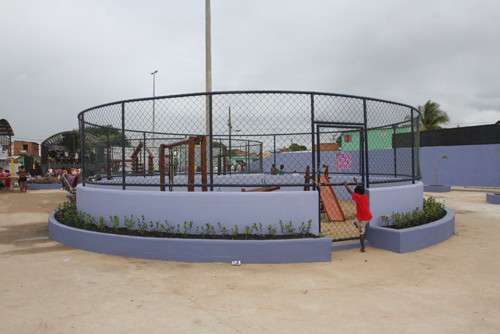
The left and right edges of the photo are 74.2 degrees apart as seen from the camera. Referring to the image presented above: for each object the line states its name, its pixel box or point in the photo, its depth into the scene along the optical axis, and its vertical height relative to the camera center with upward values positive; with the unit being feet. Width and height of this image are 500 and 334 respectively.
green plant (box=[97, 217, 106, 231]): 19.69 -3.31
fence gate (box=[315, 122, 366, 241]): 19.98 -3.33
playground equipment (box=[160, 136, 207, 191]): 20.43 +0.67
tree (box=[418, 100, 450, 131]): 116.16 +17.84
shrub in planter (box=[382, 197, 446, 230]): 20.53 -3.35
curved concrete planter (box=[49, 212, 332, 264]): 16.35 -4.11
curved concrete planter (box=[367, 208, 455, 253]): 18.56 -4.12
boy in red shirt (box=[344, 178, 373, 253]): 18.81 -2.51
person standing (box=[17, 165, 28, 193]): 60.13 -1.78
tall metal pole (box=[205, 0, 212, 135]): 39.09 +14.80
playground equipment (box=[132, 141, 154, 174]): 36.29 +1.06
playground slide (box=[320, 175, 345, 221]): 29.04 -3.35
